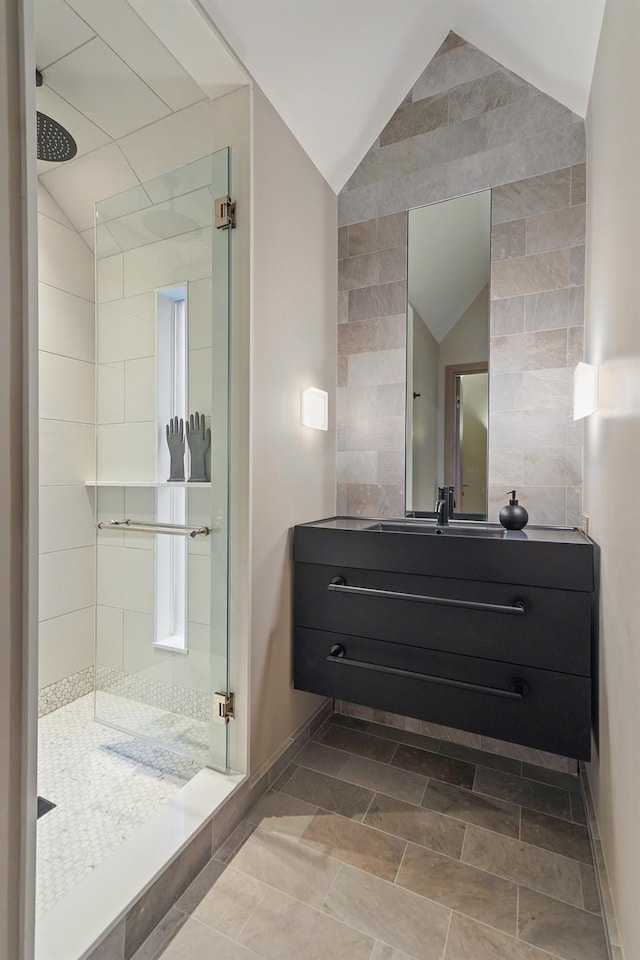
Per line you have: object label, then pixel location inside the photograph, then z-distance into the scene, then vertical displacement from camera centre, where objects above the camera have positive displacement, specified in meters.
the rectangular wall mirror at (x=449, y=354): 2.05 +0.56
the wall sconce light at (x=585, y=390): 1.50 +0.30
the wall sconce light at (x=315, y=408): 1.97 +0.30
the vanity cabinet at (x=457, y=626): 1.47 -0.54
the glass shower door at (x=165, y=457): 1.64 +0.07
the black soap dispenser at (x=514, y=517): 1.80 -0.16
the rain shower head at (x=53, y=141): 1.72 +1.32
